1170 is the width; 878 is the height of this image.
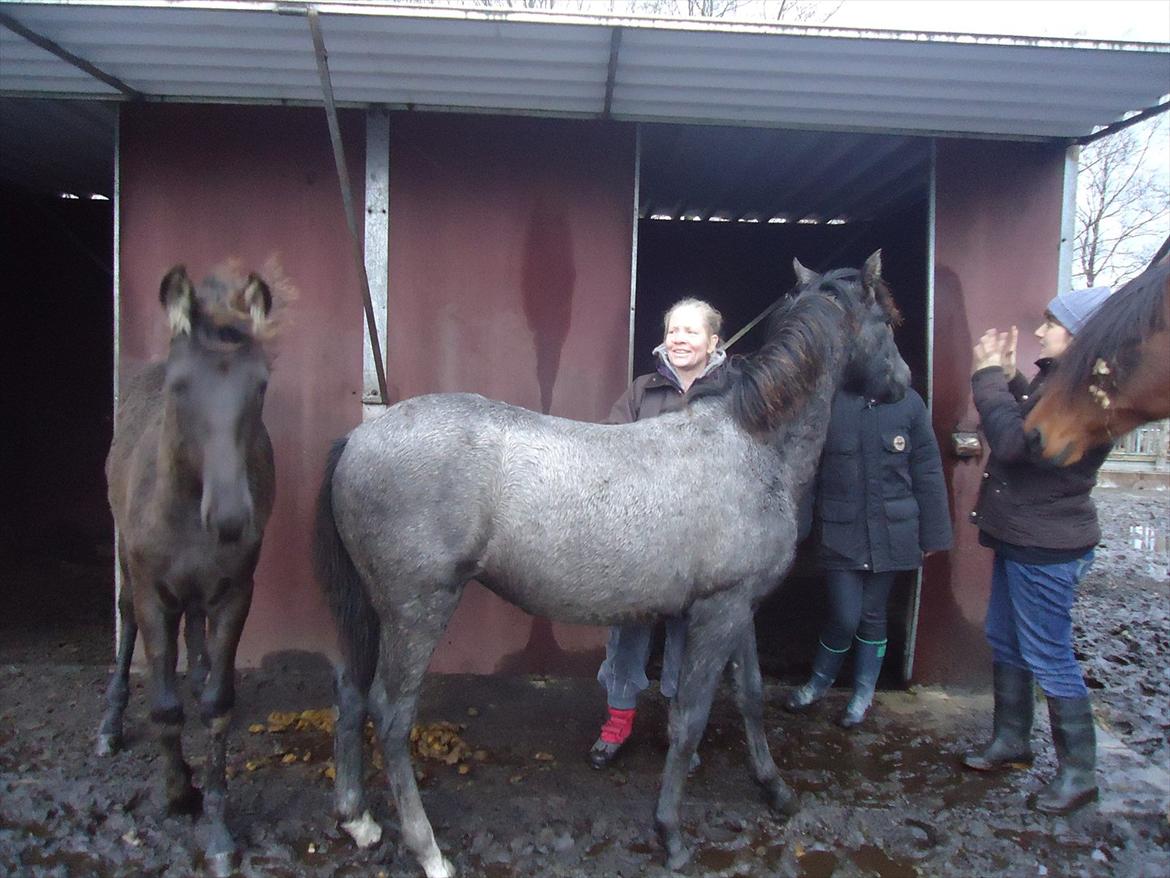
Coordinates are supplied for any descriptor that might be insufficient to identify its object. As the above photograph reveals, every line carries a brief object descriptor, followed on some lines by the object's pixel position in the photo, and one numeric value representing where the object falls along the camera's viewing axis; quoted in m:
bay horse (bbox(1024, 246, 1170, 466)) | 2.44
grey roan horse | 2.69
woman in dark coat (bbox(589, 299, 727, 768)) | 3.21
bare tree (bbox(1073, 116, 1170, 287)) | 18.33
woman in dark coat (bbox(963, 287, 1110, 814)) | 3.04
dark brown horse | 2.37
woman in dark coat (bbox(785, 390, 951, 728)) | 3.65
